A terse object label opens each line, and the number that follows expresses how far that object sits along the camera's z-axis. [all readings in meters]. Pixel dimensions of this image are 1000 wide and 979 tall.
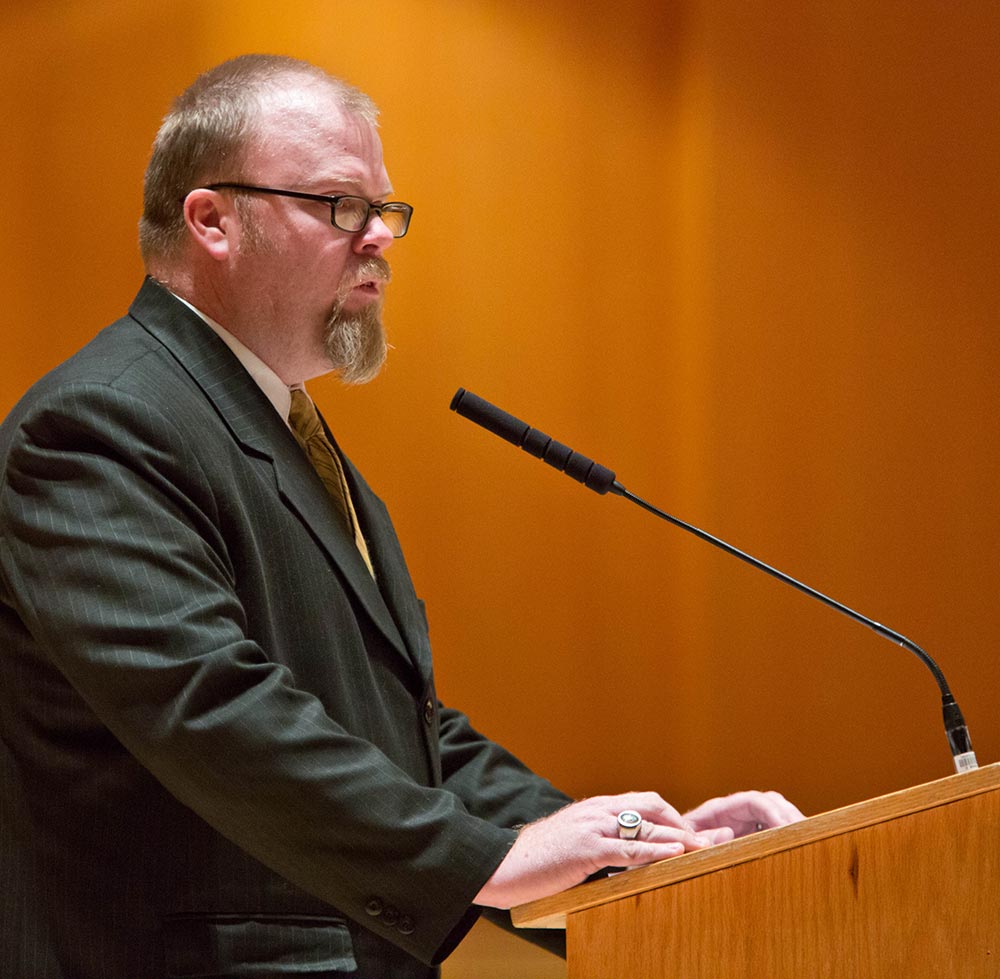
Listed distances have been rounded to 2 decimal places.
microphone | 5.25
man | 4.97
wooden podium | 4.88
